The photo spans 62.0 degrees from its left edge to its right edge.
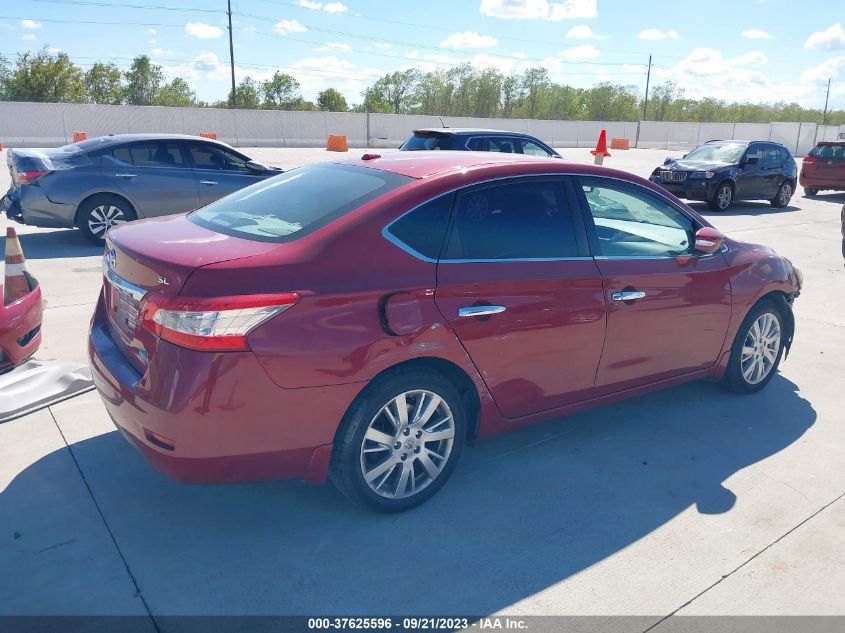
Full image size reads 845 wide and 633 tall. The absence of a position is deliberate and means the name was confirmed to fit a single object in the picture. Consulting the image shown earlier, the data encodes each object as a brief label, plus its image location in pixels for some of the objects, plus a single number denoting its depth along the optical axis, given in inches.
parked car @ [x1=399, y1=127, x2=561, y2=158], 436.5
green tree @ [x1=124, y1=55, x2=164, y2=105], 2630.4
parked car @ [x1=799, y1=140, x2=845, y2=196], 729.0
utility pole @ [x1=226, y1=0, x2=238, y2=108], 2112.5
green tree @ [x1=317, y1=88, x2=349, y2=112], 3073.3
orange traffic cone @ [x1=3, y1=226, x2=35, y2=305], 178.1
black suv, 599.8
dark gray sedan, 347.3
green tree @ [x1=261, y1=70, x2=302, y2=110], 2967.5
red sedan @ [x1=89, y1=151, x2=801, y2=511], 112.5
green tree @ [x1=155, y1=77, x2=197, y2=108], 2738.7
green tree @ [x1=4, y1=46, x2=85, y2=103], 2121.1
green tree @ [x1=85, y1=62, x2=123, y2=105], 2524.6
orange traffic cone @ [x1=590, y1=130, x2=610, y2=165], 546.9
